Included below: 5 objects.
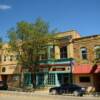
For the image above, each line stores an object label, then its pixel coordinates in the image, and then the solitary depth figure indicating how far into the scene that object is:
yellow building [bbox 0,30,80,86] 21.37
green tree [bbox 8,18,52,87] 21.14
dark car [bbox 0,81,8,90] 23.05
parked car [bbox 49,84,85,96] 16.40
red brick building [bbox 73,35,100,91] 19.36
